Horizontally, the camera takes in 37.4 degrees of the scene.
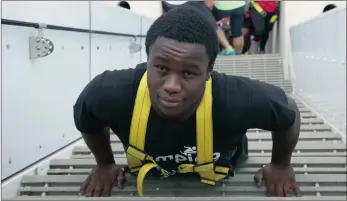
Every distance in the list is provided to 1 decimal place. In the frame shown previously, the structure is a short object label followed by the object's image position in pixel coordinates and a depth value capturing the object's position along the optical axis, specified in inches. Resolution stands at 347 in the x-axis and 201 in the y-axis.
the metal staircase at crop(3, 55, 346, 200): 68.9
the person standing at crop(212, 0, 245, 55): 200.1
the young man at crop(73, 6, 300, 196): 53.4
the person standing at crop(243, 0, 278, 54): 207.0
